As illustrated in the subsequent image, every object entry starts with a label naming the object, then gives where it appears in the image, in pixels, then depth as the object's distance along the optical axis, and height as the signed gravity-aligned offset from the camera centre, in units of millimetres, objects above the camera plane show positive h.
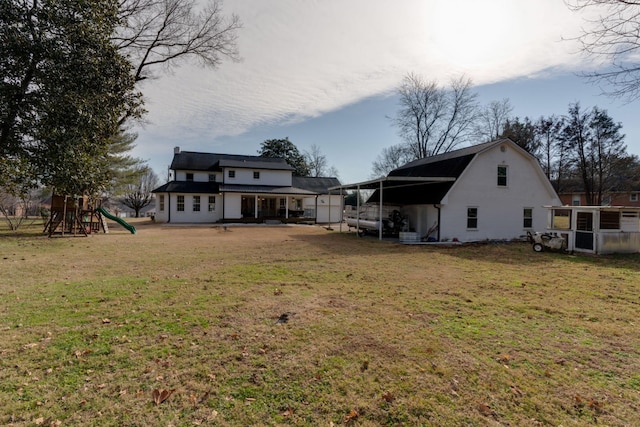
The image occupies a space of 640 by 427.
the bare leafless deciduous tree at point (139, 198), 49938 +2213
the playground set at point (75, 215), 16969 -235
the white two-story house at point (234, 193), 30406 +1802
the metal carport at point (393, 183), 16525 +1821
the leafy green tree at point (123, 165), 29609 +4377
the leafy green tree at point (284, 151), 51562 +9826
